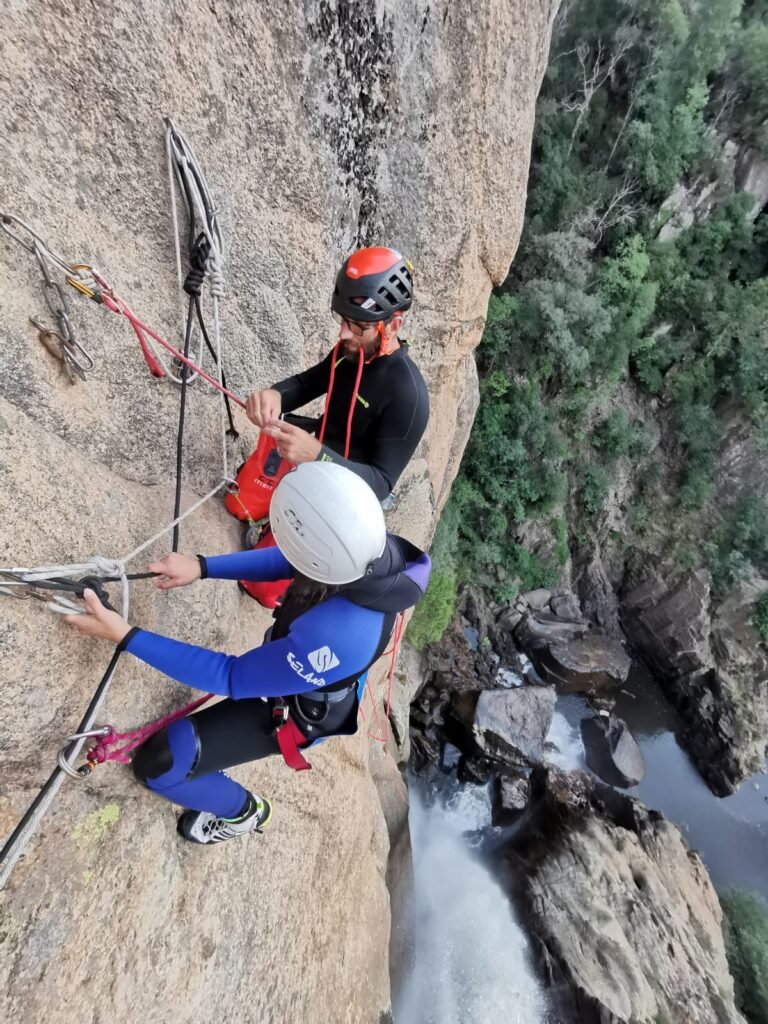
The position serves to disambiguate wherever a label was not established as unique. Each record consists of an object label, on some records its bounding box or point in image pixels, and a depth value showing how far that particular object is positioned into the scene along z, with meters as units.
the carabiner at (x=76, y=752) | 1.62
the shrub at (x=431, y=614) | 9.36
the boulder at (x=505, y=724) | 9.61
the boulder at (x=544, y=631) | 12.09
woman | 1.69
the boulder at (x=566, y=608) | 12.84
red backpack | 2.78
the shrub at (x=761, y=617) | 12.48
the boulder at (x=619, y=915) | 5.81
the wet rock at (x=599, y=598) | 13.33
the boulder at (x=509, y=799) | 8.99
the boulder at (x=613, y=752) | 10.62
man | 2.24
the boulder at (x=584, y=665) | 11.77
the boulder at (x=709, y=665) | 11.71
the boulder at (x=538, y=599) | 12.68
